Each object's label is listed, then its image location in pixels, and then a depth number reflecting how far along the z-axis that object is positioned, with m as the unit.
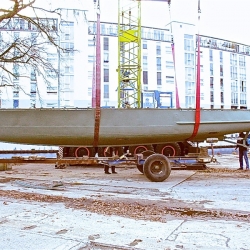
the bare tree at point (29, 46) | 9.86
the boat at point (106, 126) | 8.29
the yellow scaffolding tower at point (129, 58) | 21.78
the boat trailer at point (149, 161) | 8.09
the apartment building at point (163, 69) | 36.78
